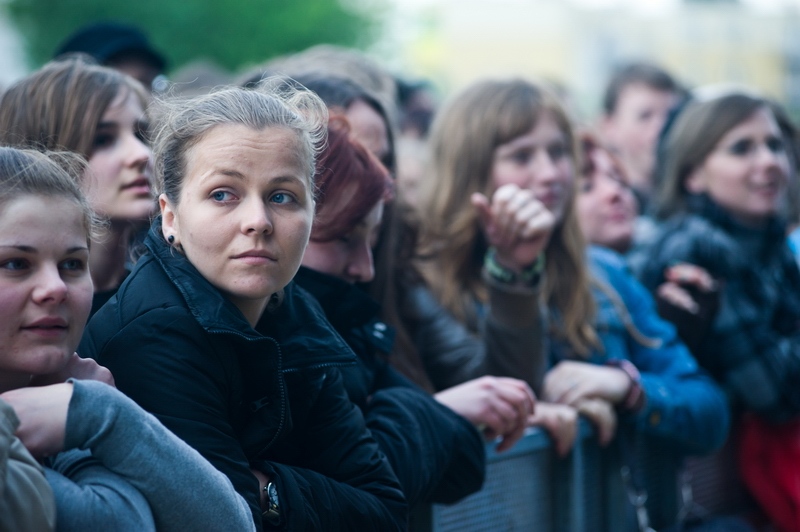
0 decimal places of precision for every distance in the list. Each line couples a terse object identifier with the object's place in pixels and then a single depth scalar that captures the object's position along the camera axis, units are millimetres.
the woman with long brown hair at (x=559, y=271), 7652
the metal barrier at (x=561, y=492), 6352
